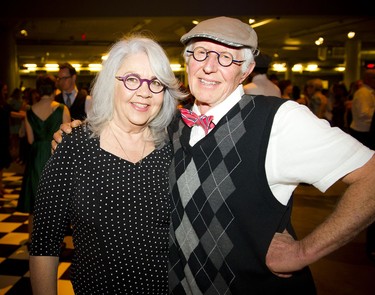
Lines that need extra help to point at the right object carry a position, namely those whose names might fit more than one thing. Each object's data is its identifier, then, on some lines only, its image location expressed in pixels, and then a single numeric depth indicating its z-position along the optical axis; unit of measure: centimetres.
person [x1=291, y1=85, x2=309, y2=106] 859
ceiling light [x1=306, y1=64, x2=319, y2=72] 2230
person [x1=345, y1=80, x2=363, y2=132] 827
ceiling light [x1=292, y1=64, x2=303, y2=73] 2203
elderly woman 158
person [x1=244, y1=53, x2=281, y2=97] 429
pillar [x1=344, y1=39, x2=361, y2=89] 1400
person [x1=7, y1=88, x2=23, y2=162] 890
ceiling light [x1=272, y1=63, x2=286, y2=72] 2193
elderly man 129
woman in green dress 404
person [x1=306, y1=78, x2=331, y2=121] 744
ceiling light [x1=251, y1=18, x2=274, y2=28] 976
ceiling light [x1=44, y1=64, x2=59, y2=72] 2175
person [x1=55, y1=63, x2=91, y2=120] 487
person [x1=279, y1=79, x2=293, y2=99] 804
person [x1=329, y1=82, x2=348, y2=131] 852
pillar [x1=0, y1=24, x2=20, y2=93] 1004
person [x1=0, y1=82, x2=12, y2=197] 598
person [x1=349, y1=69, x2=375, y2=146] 588
